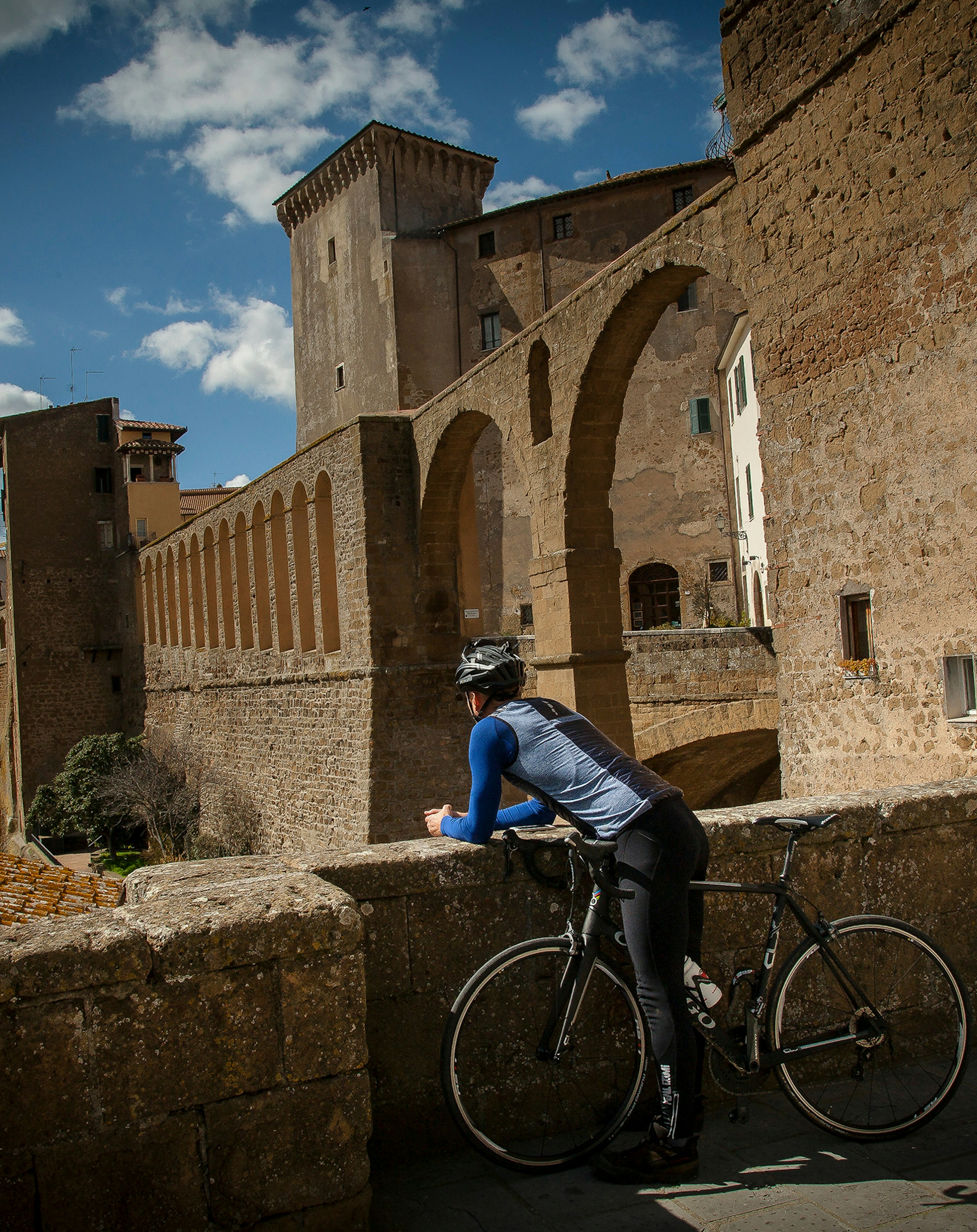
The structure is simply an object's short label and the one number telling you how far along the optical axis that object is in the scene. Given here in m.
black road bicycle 2.57
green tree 27.86
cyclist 2.47
